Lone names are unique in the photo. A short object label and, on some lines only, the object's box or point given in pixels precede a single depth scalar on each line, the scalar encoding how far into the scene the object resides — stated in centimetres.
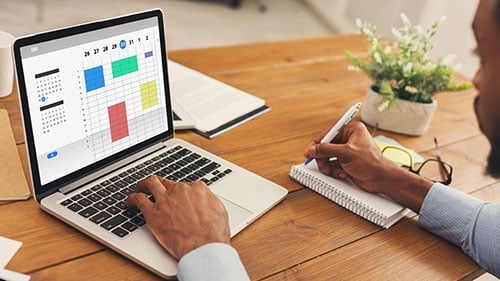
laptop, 89
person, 85
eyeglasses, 127
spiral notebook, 106
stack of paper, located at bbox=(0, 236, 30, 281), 79
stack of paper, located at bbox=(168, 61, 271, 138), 131
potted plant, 139
